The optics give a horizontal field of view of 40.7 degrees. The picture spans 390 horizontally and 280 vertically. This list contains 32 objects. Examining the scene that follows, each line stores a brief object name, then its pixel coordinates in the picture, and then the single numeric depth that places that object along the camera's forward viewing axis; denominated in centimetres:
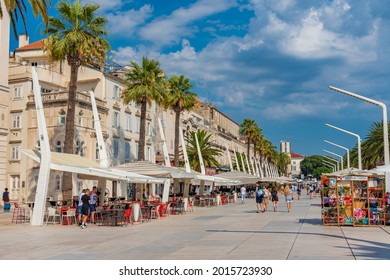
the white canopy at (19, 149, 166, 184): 2189
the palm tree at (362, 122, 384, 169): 5656
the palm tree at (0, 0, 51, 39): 1823
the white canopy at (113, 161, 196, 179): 2702
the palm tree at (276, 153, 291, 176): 17362
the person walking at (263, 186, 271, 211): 3295
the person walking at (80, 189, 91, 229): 2119
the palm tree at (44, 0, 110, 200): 2914
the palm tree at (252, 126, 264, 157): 9500
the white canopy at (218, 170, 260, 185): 4600
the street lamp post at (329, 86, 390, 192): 2379
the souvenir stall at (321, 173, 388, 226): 2156
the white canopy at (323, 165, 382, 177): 2238
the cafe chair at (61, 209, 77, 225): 2272
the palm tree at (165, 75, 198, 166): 4784
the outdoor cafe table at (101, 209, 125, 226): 2232
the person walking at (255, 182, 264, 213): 3178
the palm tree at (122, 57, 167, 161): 3925
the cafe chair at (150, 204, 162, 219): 2727
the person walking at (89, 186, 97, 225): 2313
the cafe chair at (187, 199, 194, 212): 3422
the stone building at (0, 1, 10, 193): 3831
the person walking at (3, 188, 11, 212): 3469
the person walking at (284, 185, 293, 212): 3039
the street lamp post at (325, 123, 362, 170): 3933
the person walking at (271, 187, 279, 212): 3281
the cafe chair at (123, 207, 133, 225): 2253
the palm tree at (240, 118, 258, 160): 9388
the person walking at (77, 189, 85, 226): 2169
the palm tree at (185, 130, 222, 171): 6625
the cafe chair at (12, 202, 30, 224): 2454
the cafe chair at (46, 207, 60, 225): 2291
